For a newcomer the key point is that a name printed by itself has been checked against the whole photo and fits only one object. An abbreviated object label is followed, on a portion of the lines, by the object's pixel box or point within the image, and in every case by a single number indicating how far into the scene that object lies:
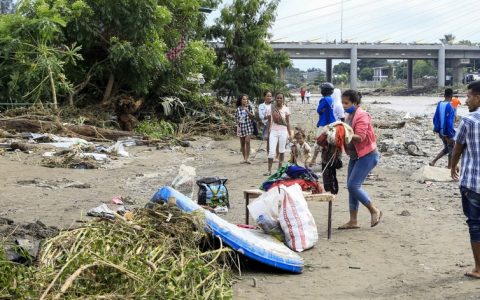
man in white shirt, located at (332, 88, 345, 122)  13.30
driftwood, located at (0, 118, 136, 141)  17.98
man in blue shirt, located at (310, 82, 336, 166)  12.88
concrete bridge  78.25
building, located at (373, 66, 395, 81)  143.75
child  11.98
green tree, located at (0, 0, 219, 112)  19.70
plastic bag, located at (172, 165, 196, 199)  9.06
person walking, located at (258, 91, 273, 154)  14.71
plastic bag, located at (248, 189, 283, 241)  7.10
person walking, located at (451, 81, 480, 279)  5.84
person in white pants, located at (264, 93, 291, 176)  12.96
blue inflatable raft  6.08
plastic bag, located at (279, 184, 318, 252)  6.97
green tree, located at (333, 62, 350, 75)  169.02
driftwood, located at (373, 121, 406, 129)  27.44
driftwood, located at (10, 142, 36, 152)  15.20
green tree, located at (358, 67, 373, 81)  159.50
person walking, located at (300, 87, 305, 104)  60.75
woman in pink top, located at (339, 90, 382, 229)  7.86
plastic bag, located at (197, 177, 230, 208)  8.91
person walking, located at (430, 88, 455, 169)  12.80
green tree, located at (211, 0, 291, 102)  24.69
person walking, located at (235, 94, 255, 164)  14.61
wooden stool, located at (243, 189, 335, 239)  7.60
